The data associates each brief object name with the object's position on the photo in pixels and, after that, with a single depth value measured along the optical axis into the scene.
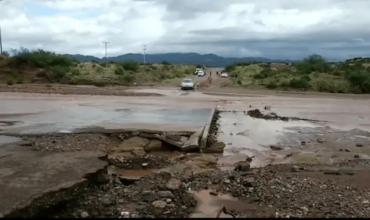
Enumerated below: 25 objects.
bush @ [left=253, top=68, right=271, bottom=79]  82.00
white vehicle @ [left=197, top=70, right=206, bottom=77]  105.72
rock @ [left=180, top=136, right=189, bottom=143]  17.16
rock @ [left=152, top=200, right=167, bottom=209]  8.89
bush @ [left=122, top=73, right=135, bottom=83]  73.94
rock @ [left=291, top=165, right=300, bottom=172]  13.40
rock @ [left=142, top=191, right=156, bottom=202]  9.33
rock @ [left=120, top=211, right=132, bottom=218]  8.20
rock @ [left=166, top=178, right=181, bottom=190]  10.29
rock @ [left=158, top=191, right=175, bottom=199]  9.54
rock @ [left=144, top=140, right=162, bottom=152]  15.86
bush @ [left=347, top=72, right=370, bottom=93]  65.38
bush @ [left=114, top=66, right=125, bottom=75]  80.47
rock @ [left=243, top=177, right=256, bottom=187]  10.98
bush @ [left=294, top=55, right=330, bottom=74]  89.21
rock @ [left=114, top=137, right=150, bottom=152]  15.45
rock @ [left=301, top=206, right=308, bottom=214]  9.13
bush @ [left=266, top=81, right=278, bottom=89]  68.25
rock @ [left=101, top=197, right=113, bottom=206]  8.96
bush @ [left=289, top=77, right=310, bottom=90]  66.88
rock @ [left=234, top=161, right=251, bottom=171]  13.25
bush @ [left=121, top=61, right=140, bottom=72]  91.38
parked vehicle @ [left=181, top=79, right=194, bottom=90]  59.06
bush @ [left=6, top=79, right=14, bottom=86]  59.26
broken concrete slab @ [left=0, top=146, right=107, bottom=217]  8.46
